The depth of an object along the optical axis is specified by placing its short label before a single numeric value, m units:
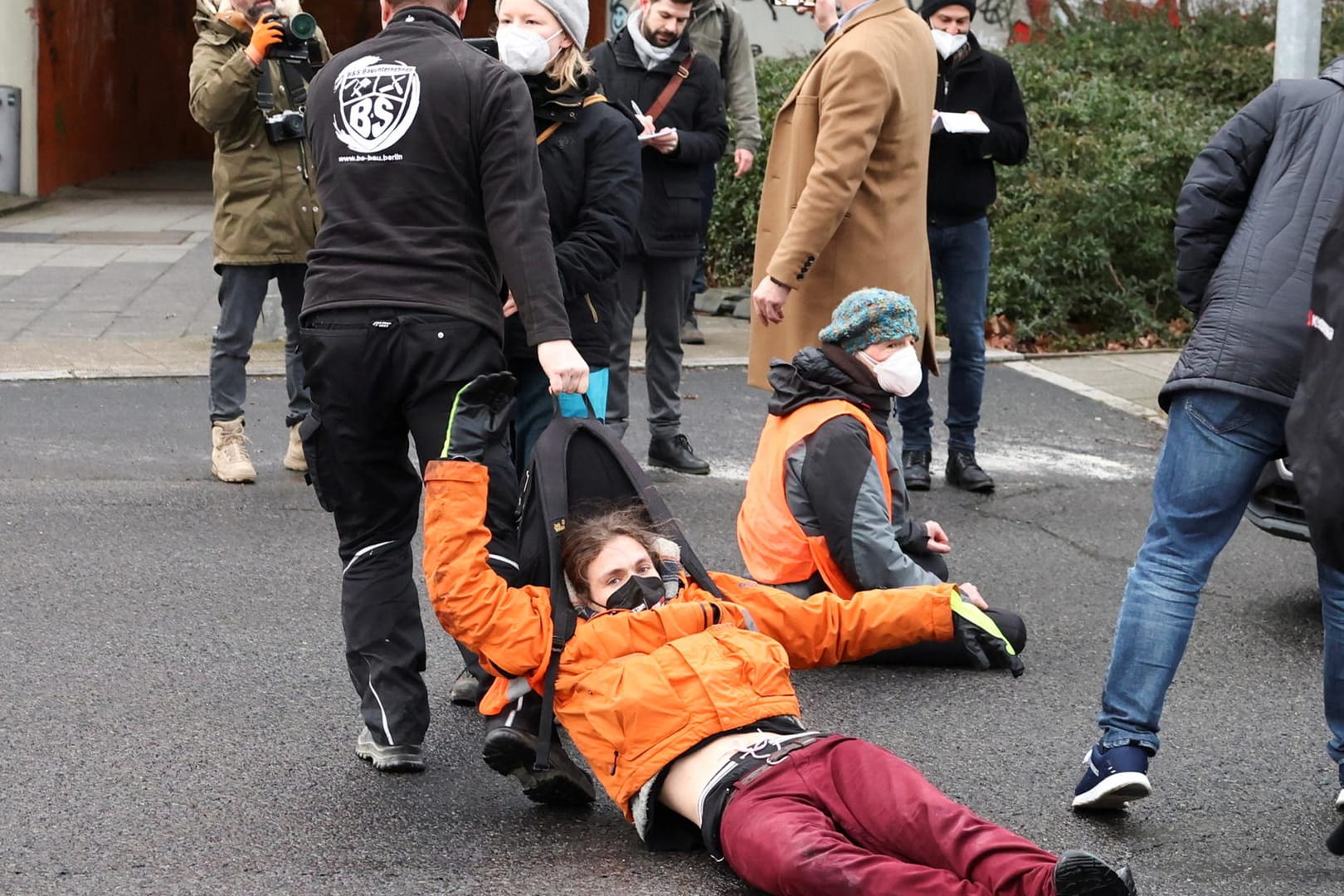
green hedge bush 10.41
